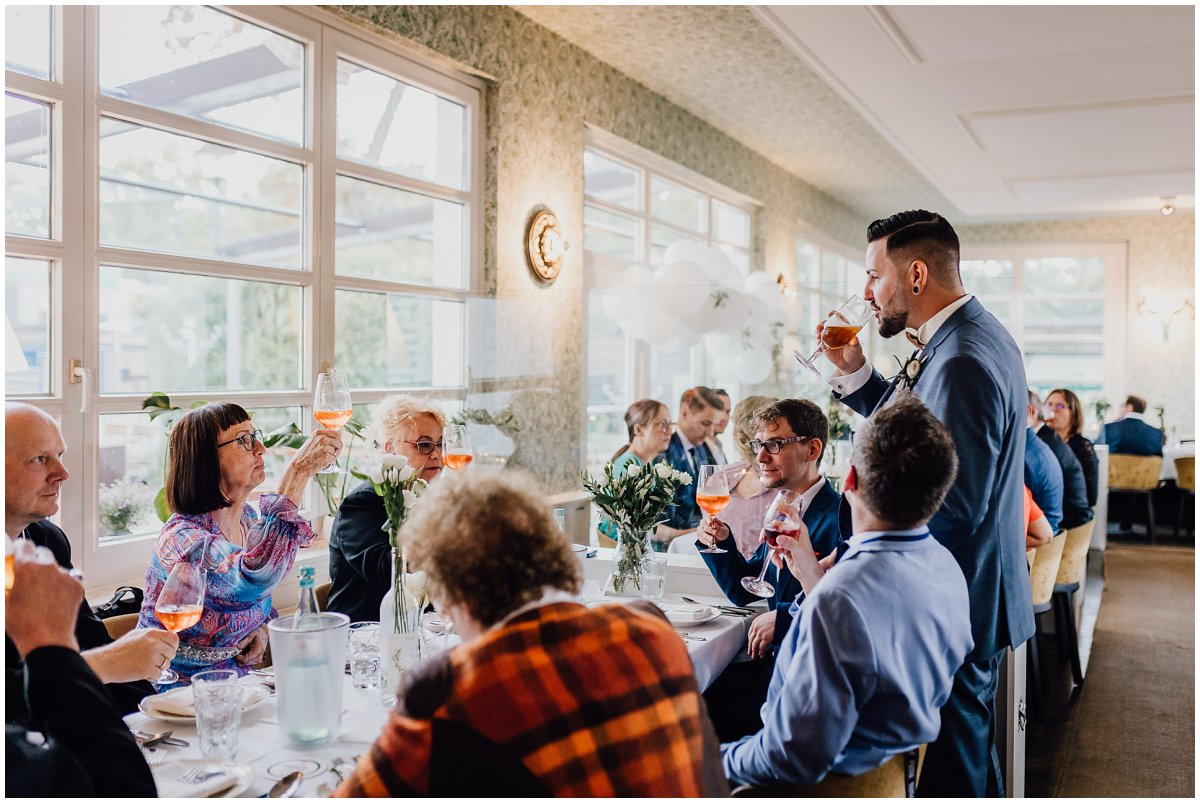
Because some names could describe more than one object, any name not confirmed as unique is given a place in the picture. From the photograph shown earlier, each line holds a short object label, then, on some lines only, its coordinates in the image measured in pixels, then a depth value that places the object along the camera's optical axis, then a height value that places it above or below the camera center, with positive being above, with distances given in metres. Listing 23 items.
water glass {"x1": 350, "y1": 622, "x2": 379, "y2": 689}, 2.01 -0.56
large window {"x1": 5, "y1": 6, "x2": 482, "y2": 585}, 2.96 +0.62
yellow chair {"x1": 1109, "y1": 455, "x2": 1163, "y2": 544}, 7.74 -0.62
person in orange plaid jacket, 1.12 -0.35
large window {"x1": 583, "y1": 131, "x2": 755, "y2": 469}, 5.03 +0.92
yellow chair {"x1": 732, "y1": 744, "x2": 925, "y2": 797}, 1.58 -0.64
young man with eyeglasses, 2.55 -0.36
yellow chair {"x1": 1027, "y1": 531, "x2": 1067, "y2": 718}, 3.86 -0.77
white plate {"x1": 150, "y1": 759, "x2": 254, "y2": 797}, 1.49 -0.61
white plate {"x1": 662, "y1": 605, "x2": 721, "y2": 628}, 2.52 -0.59
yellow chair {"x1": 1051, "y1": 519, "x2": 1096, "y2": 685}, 4.28 -0.87
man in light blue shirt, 1.56 -0.40
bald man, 1.70 -0.32
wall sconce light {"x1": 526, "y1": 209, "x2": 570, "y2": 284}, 5.09 +0.80
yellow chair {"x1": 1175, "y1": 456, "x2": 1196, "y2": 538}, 7.90 -0.63
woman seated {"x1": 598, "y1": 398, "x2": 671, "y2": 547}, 4.34 -0.16
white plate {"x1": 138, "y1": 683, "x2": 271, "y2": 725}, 1.76 -0.59
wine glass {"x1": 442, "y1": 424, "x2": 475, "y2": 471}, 2.65 -0.15
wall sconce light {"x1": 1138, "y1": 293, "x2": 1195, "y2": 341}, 10.30 +0.97
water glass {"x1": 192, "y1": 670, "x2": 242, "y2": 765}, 1.57 -0.53
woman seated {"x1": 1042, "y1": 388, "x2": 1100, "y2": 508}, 5.59 -0.16
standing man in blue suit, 2.08 -0.13
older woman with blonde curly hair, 2.46 -0.42
